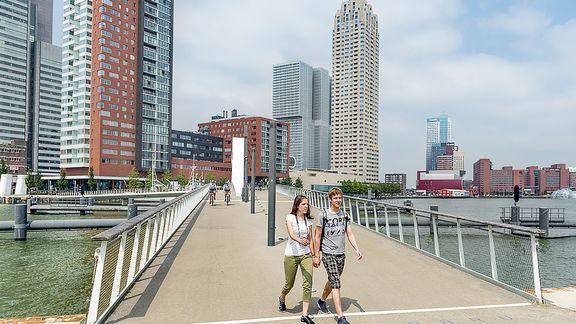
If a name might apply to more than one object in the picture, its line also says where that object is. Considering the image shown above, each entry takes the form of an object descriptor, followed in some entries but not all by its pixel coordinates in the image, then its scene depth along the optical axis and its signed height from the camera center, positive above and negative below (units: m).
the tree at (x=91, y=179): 86.15 -1.74
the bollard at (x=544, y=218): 30.64 -3.21
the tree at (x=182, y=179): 105.96 -2.14
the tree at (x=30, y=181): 100.44 -2.61
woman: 5.23 -0.91
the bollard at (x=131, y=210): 17.50 -1.63
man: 5.11 -0.82
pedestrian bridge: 5.07 -1.74
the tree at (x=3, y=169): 107.81 +0.18
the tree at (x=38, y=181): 100.56 -2.75
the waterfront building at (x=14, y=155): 142.75 +5.00
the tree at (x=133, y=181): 87.56 -2.13
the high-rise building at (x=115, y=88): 90.38 +18.62
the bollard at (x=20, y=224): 20.89 -2.66
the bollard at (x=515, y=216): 34.97 -3.50
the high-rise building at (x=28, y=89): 157.75 +31.37
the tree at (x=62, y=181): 94.00 -2.42
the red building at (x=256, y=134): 143.25 +13.45
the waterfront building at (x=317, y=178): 154.00 -2.19
